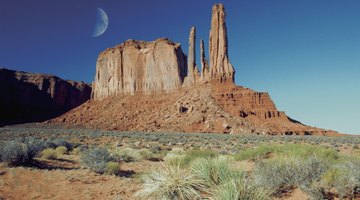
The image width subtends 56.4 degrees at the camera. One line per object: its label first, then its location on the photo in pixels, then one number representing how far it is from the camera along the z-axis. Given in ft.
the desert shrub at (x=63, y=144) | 70.59
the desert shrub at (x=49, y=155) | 49.16
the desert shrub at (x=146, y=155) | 59.88
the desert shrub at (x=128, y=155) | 54.80
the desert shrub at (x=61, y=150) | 61.26
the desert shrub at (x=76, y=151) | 63.93
